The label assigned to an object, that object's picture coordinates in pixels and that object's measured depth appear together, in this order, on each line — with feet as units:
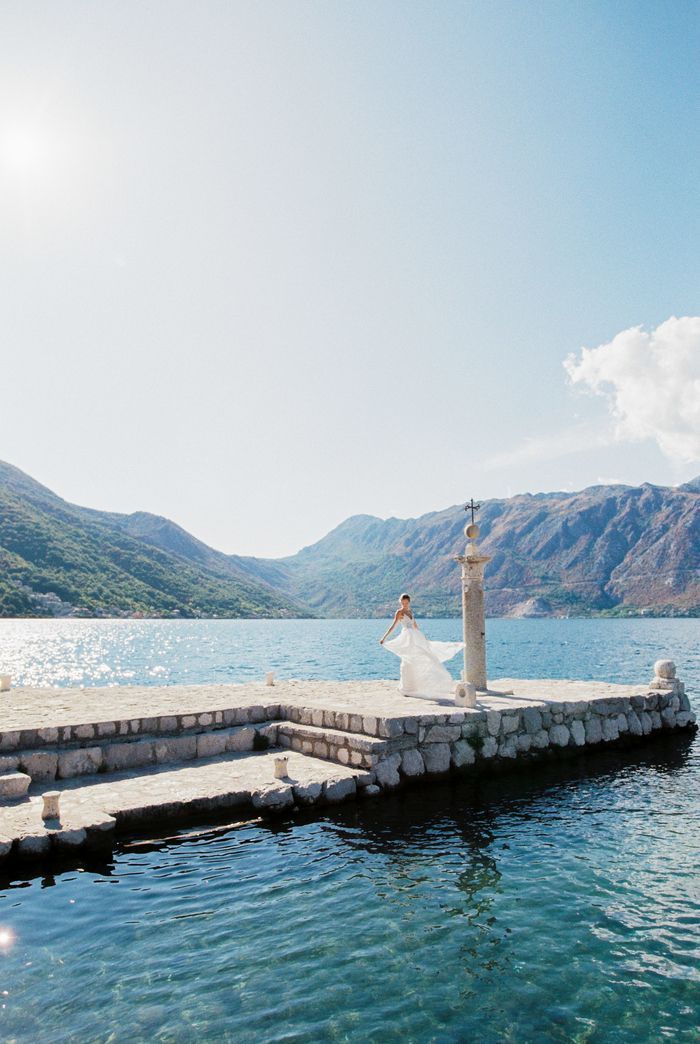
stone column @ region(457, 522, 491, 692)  56.24
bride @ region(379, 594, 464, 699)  52.06
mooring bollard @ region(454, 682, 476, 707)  48.93
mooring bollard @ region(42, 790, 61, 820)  29.73
